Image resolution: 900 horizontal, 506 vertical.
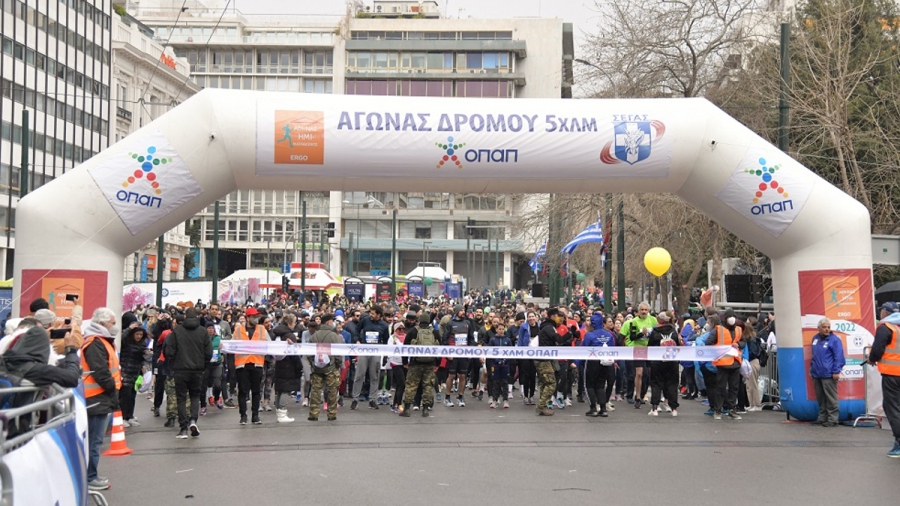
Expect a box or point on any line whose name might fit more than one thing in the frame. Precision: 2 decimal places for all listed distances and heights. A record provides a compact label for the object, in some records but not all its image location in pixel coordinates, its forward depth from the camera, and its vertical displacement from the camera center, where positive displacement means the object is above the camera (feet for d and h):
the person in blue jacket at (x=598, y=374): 50.03 -2.03
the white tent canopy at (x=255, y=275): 146.82 +9.55
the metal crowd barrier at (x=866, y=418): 45.14 -3.88
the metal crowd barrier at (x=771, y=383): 54.70 -2.83
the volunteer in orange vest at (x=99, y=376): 30.48 -1.29
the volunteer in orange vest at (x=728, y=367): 49.26 -1.67
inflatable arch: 41.29 +7.13
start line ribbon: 48.75 -0.86
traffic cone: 36.70 -3.86
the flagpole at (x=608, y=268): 85.66 +6.38
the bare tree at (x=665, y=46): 79.00 +23.10
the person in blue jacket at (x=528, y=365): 54.75 -1.75
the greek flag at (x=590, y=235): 85.97 +8.63
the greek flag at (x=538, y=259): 103.93 +9.13
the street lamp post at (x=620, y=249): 80.64 +7.04
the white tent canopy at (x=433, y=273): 200.46 +12.74
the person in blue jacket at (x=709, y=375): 49.60 -2.09
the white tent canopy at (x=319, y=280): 161.58 +9.18
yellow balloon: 74.95 +5.49
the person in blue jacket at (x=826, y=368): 44.34 -1.59
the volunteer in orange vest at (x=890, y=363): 36.17 -1.12
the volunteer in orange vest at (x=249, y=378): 46.29 -1.99
